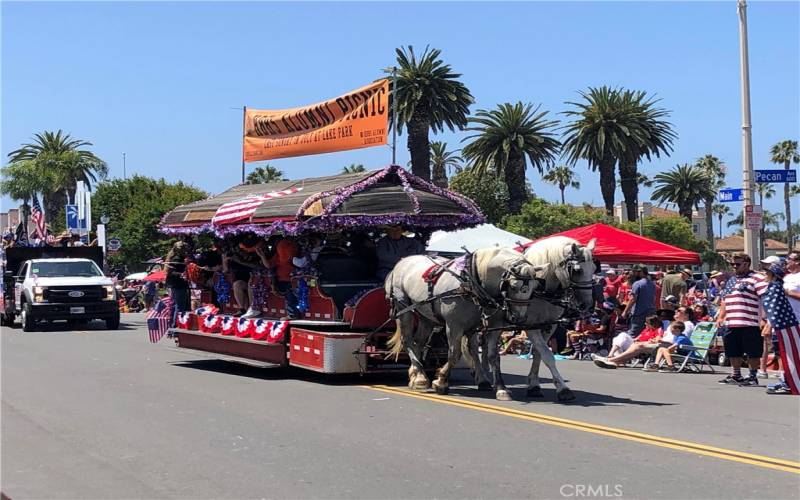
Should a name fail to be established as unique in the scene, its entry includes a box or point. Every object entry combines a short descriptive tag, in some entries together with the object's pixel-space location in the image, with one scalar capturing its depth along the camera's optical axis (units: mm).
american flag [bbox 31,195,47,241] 31953
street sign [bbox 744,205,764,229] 18750
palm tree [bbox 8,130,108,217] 76875
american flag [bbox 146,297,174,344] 17859
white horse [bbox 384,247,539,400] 11617
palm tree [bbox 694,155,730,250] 93250
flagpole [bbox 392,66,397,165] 14703
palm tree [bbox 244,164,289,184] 85000
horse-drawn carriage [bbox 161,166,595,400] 11734
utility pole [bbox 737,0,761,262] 19406
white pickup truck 25828
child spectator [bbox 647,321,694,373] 16500
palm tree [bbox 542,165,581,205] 118812
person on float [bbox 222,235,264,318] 15609
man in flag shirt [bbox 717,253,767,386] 13734
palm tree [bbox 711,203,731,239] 152775
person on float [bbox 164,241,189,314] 17344
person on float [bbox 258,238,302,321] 14539
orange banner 15414
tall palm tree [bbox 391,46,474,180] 50781
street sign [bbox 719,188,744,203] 19375
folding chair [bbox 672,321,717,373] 16406
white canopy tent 24781
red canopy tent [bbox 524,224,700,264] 20875
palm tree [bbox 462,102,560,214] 59094
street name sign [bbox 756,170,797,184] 18795
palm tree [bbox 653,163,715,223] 87562
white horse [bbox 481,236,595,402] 11508
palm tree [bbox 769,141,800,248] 94812
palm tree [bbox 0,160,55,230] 74938
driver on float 14438
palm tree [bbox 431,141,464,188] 79812
